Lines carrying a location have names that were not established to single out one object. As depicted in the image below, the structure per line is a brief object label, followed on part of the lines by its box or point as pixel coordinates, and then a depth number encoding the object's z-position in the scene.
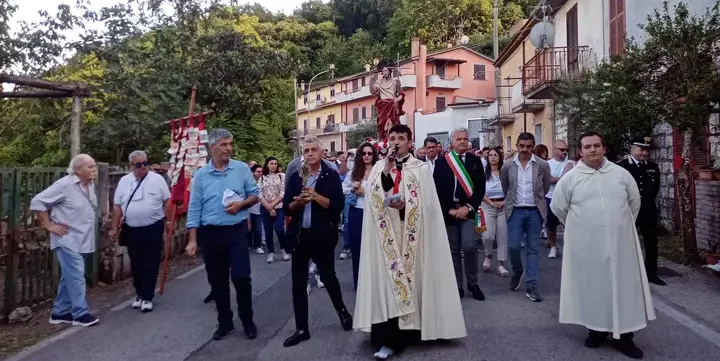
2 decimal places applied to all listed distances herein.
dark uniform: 8.48
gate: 7.25
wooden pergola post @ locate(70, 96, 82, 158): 9.85
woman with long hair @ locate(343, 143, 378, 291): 7.46
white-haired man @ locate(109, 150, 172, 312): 7.88
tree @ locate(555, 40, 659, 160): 10.38
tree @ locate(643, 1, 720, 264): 9.35
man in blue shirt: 6.40
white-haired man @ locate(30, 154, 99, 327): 6.99
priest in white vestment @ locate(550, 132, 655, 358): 5.50
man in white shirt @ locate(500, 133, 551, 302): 7.77
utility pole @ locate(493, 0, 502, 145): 31.48
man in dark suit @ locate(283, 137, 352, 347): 6.10
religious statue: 11.01
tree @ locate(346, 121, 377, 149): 50.16
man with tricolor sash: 7.28
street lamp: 55.42
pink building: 49.59
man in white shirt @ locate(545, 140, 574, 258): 10.89
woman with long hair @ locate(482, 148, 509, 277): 9.40
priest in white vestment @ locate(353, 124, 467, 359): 5.52
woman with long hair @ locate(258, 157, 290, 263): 11.17
